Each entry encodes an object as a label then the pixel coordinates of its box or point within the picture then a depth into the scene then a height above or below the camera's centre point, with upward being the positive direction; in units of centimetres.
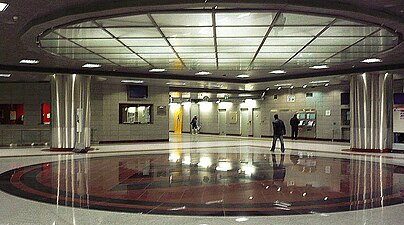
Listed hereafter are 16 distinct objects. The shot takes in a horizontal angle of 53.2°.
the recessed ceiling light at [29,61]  1622 +238
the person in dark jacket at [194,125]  3947 -63
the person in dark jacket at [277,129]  1875 -50
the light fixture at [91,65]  1747 +238
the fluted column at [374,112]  1878 +28
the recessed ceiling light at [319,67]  1836 +238
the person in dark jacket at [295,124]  2905 -42
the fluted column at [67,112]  1905 +33
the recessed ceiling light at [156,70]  1968 +239
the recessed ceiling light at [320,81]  2328 +218
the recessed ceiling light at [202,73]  2058 +238
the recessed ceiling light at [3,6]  825 +235
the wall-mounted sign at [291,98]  3050 +153
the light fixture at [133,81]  2349 +222
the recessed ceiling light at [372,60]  1592 +233
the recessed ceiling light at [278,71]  2017 +237
